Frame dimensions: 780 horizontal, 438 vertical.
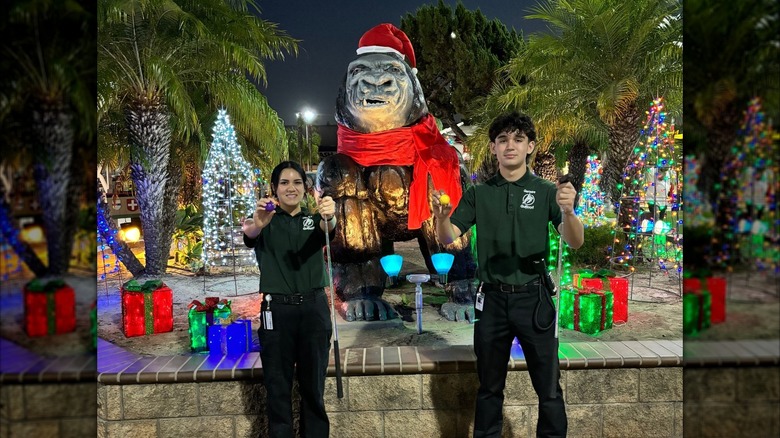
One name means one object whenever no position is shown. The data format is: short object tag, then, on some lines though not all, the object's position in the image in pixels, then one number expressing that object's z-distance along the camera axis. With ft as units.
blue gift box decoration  10.23
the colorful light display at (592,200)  34.05
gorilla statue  13.69
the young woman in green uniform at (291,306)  7.70
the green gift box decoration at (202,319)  11.18
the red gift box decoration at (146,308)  12.85
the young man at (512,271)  7.30
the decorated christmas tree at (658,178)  18.97
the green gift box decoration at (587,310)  12.64
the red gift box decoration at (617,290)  13.66
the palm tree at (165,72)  22.86
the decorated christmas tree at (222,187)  23.06
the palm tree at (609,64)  24.32
